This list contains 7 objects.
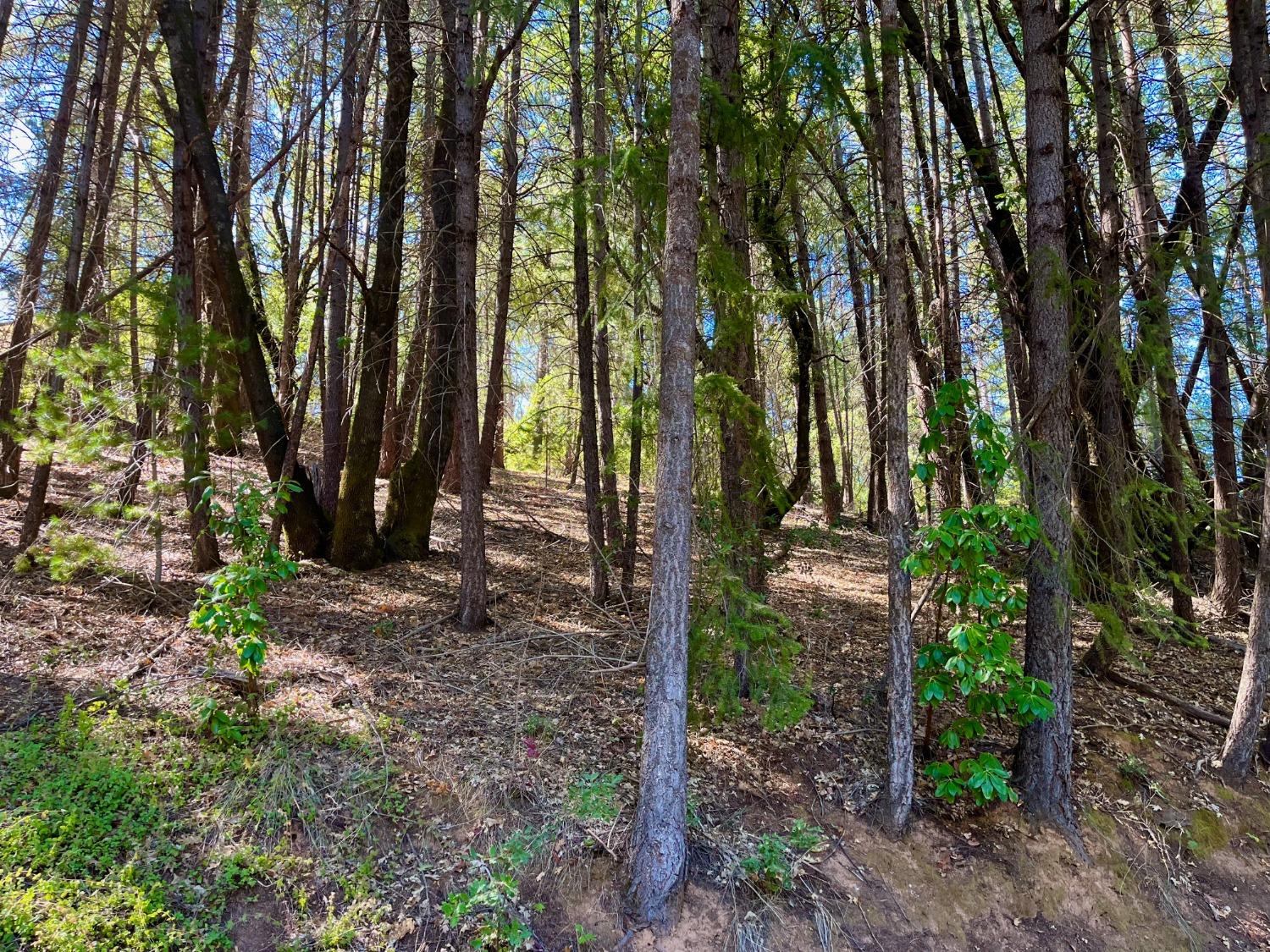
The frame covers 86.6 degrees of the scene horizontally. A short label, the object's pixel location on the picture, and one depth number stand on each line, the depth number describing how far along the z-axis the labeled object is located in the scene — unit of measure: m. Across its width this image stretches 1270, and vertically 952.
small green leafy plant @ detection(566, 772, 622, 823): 4.28
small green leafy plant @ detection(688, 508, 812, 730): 4.33
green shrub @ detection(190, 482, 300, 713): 4.34
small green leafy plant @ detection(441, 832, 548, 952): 3.72
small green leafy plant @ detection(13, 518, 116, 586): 4.70
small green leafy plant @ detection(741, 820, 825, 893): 4.14
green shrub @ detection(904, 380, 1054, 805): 4.06
